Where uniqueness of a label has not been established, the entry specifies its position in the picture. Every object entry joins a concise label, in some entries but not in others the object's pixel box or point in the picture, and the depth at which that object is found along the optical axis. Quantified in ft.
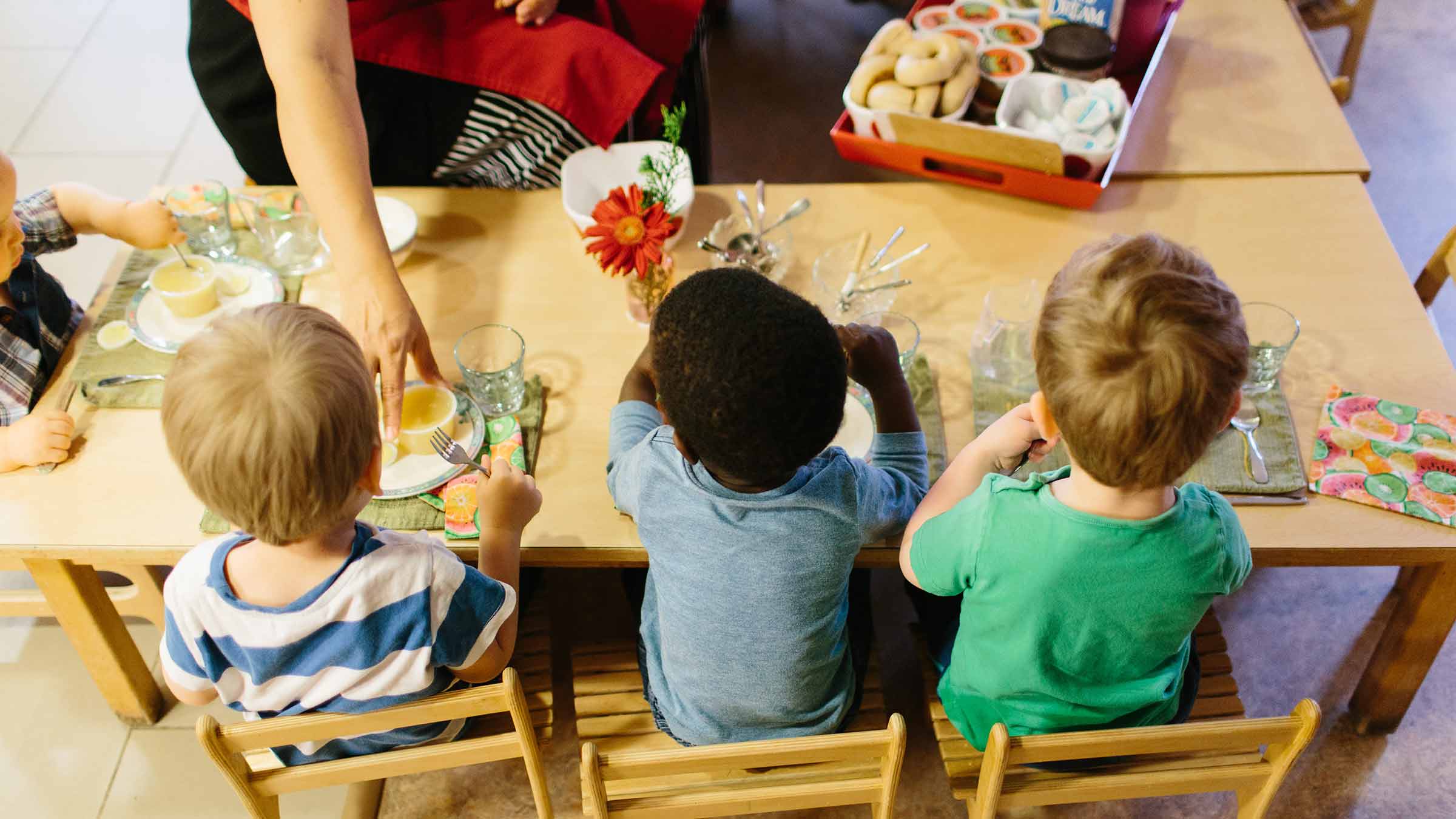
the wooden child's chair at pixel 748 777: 3.52
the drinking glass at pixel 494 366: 4.64
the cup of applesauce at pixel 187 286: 4.99
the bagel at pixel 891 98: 5.65
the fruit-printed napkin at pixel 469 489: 4.33
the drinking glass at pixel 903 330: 4.79
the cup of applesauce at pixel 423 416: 4.52
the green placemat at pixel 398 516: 4.30
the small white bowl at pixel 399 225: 5.30
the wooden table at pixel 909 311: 4.30
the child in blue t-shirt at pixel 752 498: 3.26
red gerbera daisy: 4.59
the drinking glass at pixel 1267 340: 4.73
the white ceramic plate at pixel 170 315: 4.96
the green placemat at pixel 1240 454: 4.38
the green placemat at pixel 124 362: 4.75
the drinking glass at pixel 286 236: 5.37
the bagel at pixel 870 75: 5.81
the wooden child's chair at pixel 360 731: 3.56
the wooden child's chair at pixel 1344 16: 9.45
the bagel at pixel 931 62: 5.64
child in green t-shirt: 3.28
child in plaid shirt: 4.50
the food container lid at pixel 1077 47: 5.90
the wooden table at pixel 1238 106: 5.80
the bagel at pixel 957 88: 5.69
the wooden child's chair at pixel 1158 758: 3.53
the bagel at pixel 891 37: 5.94
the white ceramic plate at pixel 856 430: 4.55
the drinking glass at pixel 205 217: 5.33
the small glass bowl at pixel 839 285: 5.10
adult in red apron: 4.99
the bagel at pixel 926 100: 5.66
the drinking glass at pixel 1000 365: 4.74
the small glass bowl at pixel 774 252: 5.24
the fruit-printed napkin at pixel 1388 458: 4.33
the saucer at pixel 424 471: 4.42
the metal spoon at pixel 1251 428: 4.40
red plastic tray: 5.47
